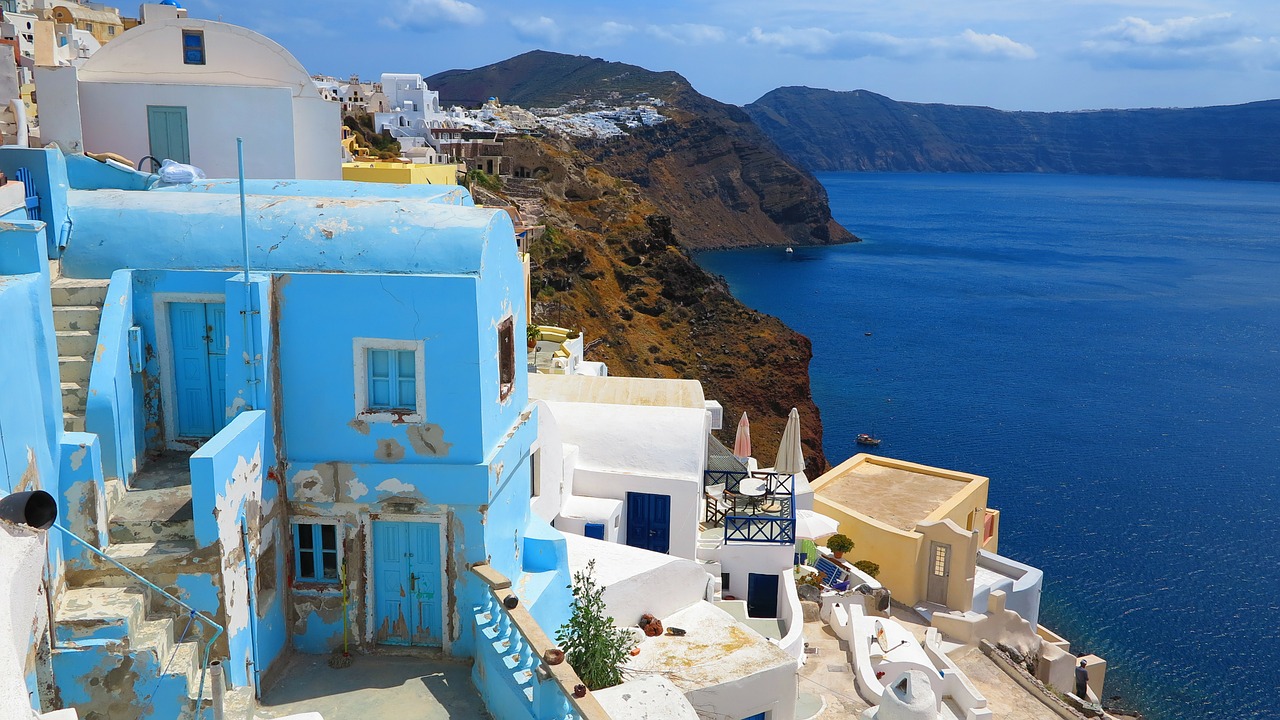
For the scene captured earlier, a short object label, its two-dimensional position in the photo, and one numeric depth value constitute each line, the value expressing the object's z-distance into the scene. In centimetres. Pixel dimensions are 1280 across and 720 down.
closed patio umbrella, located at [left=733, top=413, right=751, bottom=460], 2300
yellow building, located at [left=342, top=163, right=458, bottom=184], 2398
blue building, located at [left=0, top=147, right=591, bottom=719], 947
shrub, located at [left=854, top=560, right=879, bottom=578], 2542
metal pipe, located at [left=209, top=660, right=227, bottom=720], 754
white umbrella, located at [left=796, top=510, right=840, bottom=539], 2231
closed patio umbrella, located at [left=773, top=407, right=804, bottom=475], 2050
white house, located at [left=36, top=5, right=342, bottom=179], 1563
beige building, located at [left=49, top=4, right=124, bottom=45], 6731
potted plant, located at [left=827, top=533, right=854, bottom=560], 2472
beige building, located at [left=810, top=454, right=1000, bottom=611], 2550
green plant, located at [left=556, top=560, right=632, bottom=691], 1034
